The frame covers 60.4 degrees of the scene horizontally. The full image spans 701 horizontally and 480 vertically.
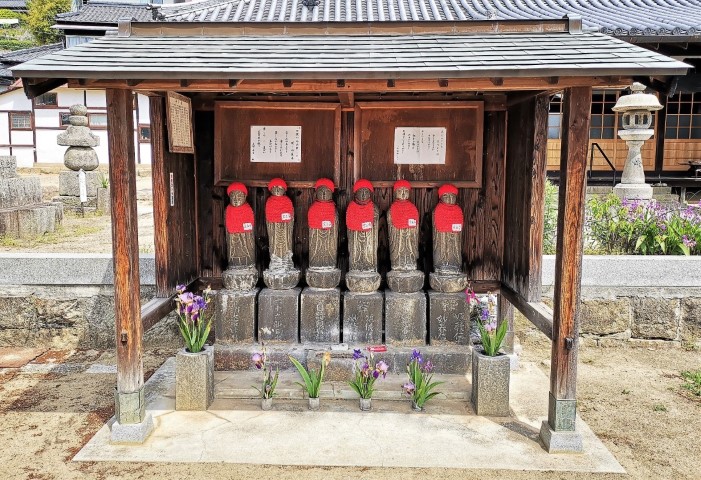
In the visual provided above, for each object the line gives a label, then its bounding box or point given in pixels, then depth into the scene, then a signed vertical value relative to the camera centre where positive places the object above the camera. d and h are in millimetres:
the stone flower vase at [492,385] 4445 -1471
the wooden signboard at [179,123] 4676 +489
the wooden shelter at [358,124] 3619 +502
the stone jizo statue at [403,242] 5242 -502
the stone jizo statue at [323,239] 5215 -481
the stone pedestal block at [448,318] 5172 -1139
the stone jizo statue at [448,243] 5258 -509
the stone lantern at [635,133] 11586 +1090
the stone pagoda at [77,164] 14125 +432
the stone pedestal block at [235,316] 5137 -1128
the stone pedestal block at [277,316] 5172 -1132
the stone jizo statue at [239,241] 5211 -506
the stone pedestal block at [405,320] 5148 -1150
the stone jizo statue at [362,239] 5199 -481
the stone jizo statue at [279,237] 5254 -468
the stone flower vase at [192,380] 4492 -1469
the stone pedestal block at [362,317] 5172 -1137
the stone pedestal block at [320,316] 5191 -1139
